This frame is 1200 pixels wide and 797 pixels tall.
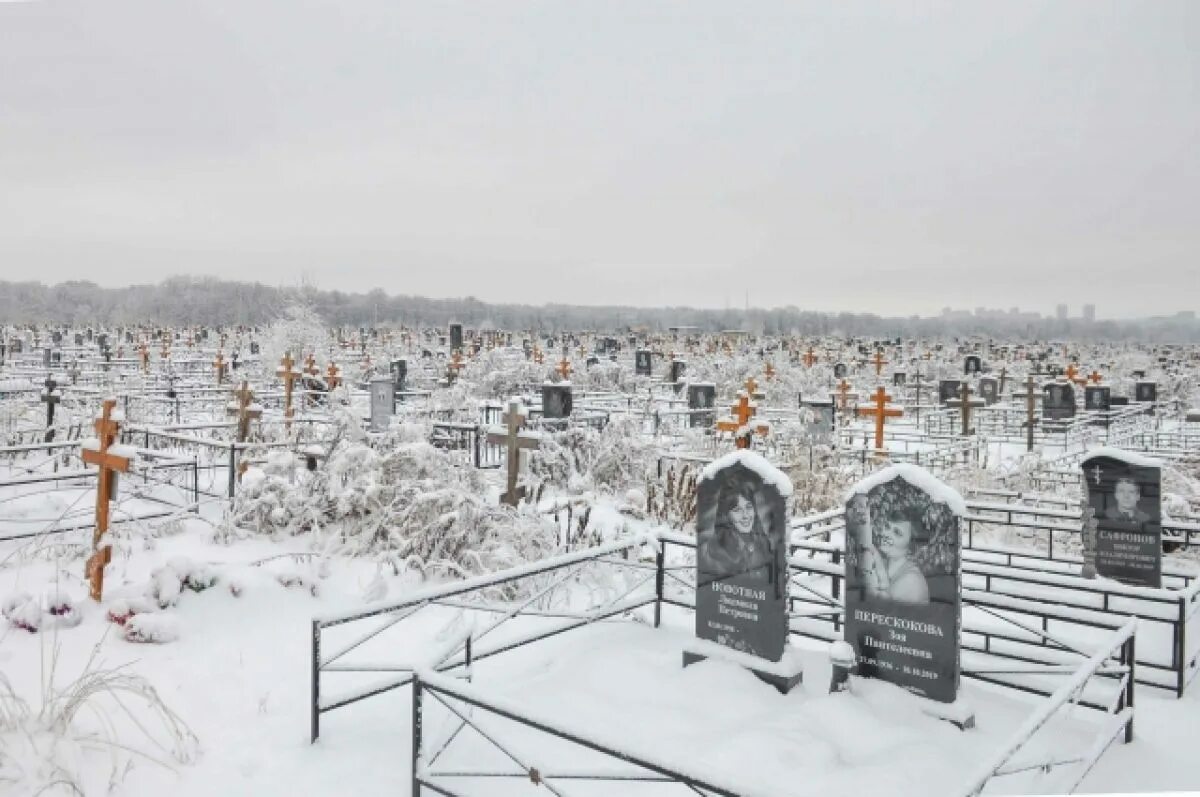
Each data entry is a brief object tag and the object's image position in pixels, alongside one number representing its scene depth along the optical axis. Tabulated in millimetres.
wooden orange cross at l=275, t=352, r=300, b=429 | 17600
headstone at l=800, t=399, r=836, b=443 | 16250
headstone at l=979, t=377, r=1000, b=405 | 27031
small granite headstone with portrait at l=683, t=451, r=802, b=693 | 5934
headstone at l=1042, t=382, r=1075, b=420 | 21844
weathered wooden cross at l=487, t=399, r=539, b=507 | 10055
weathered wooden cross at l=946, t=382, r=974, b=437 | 20391
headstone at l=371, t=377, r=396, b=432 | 15188
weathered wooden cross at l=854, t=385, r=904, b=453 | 14875
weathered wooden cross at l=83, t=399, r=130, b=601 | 6684
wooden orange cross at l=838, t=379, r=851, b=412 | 22500
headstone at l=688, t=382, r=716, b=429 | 19484
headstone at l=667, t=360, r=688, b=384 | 30000
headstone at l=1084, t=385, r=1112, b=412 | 23000
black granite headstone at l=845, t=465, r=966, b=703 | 5359
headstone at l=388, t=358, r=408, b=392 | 24933
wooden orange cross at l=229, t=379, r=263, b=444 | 13141
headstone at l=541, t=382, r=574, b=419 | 15539
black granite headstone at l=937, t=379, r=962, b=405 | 25688
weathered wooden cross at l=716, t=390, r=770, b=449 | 10367
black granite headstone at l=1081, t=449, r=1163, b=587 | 8070
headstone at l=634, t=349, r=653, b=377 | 31453
